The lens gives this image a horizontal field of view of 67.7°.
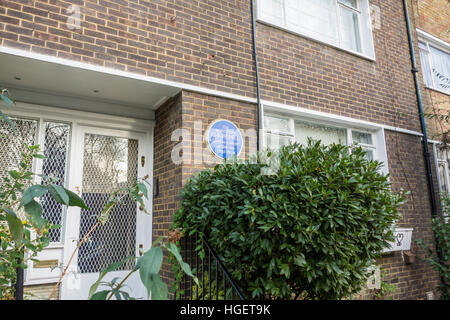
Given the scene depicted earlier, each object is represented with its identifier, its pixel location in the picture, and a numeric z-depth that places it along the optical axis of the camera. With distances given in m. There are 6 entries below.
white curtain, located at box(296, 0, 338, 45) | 5.75
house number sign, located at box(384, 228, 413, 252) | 5.57
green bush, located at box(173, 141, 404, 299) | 2.92
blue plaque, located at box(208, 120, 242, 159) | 4.27
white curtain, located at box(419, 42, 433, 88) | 7.77
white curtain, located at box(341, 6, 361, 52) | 6.39
